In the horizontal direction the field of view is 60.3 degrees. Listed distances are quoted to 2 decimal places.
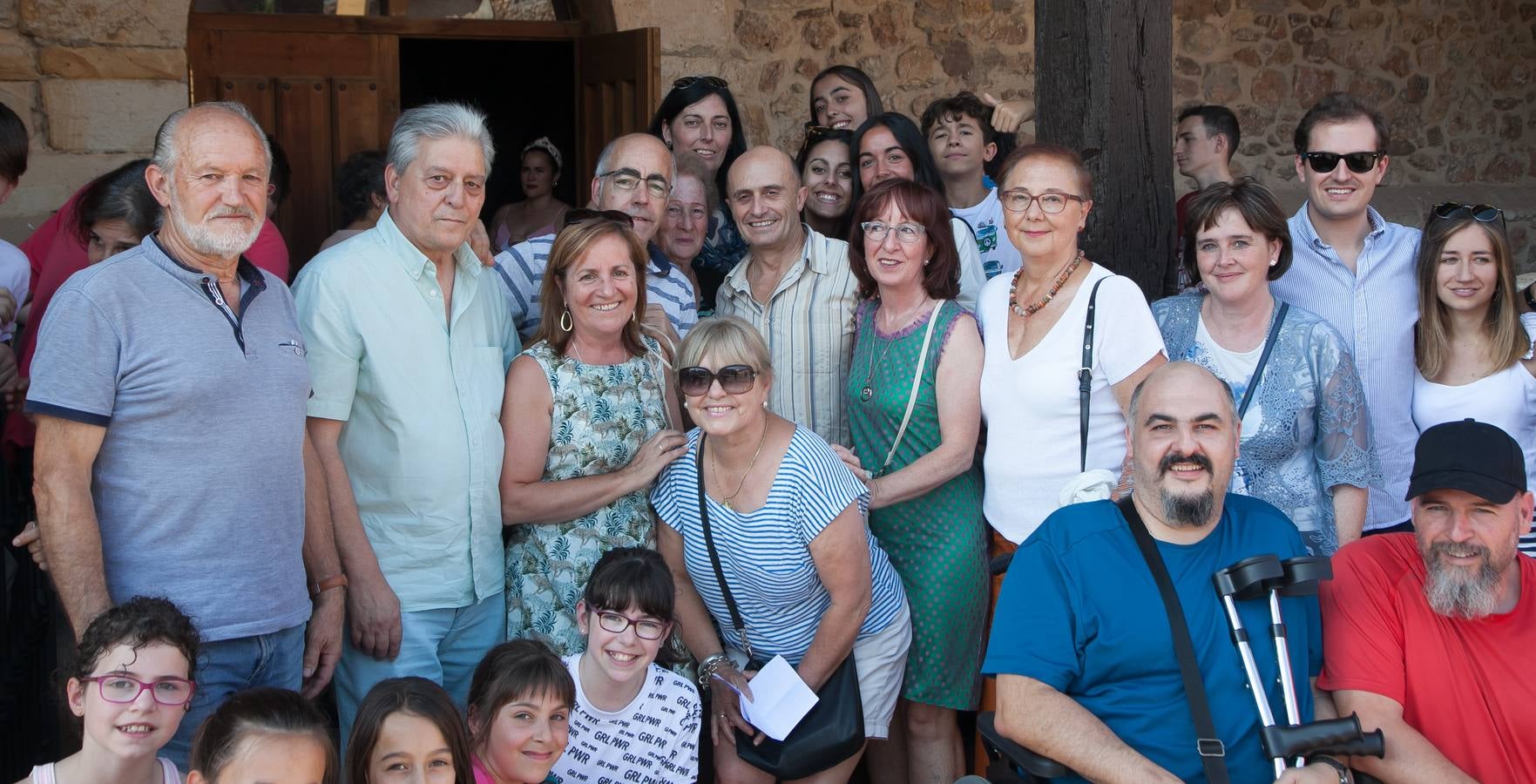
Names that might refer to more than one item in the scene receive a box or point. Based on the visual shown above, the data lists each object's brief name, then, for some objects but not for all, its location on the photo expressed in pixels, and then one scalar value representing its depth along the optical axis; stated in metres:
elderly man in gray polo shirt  2.36
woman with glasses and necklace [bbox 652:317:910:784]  3.06
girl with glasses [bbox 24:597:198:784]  2.30
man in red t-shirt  2.60
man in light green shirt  2.88
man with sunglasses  3.59
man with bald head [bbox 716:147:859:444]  3.59
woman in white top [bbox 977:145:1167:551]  3.15
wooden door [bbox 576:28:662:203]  5.40
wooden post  3.95
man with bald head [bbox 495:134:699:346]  3.54
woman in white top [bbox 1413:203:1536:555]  3.52
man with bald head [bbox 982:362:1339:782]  2.58
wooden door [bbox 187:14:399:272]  5.68
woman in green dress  3.31
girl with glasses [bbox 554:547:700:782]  2.95
